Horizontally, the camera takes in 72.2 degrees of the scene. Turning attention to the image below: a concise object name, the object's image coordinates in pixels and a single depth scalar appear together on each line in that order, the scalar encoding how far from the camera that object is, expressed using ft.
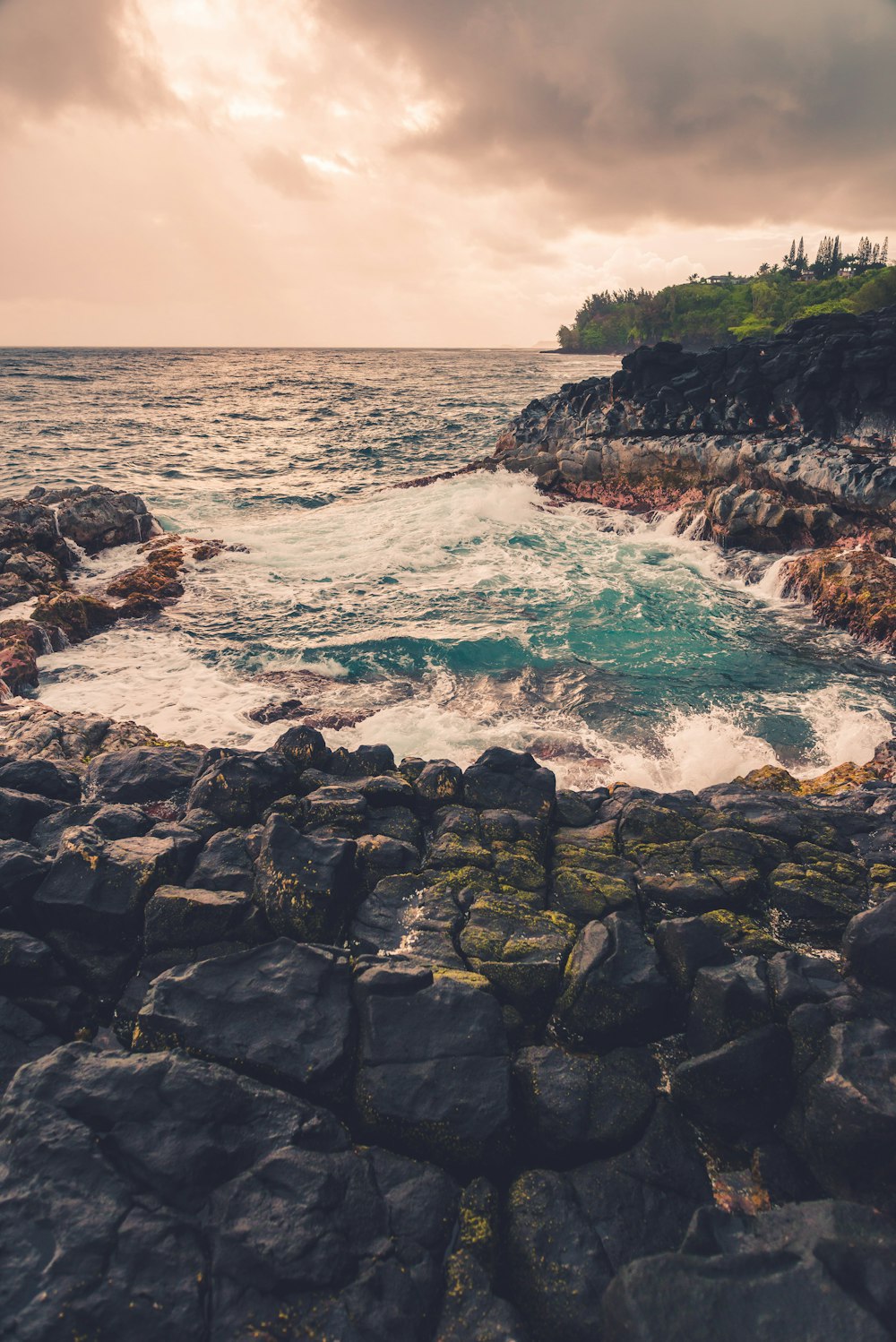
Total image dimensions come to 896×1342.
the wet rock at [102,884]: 19.40
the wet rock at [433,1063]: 14.08
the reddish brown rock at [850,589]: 52.31
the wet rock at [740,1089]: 14.60
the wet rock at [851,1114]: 12.63
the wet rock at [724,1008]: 15.81
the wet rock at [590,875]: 21.70
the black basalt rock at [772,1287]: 9.93
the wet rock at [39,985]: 16.96
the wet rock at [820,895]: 20.52
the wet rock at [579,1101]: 14.23
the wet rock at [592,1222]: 11.63
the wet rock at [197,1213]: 10.97
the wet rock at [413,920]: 19.76
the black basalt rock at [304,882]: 19.72
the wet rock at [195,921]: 19.21
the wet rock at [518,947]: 17.83
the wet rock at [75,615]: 54.24
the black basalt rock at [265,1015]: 15.02
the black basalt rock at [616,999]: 16.70
